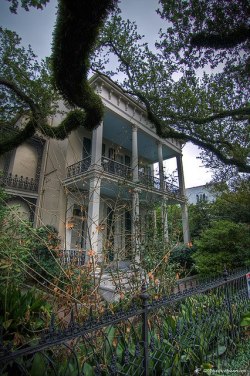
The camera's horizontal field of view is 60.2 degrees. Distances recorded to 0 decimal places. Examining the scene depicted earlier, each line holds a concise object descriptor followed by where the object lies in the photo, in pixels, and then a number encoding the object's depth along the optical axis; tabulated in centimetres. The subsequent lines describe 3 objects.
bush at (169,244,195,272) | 1101
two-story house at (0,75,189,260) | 1005
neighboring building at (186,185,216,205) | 3170
